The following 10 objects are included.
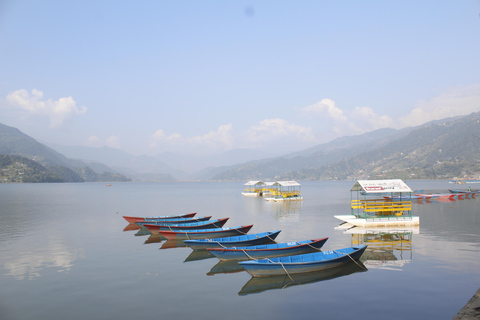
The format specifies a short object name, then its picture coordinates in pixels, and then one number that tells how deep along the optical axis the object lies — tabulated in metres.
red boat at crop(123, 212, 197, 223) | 46.31
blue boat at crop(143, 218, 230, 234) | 38.19
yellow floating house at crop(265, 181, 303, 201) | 83.61
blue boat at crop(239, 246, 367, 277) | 20.95
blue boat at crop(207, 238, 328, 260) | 24.45
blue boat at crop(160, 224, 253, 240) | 33.84
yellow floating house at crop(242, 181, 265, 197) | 107.76
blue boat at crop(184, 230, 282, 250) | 27.94
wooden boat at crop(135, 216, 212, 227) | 42.84
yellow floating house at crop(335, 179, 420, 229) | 38.66
